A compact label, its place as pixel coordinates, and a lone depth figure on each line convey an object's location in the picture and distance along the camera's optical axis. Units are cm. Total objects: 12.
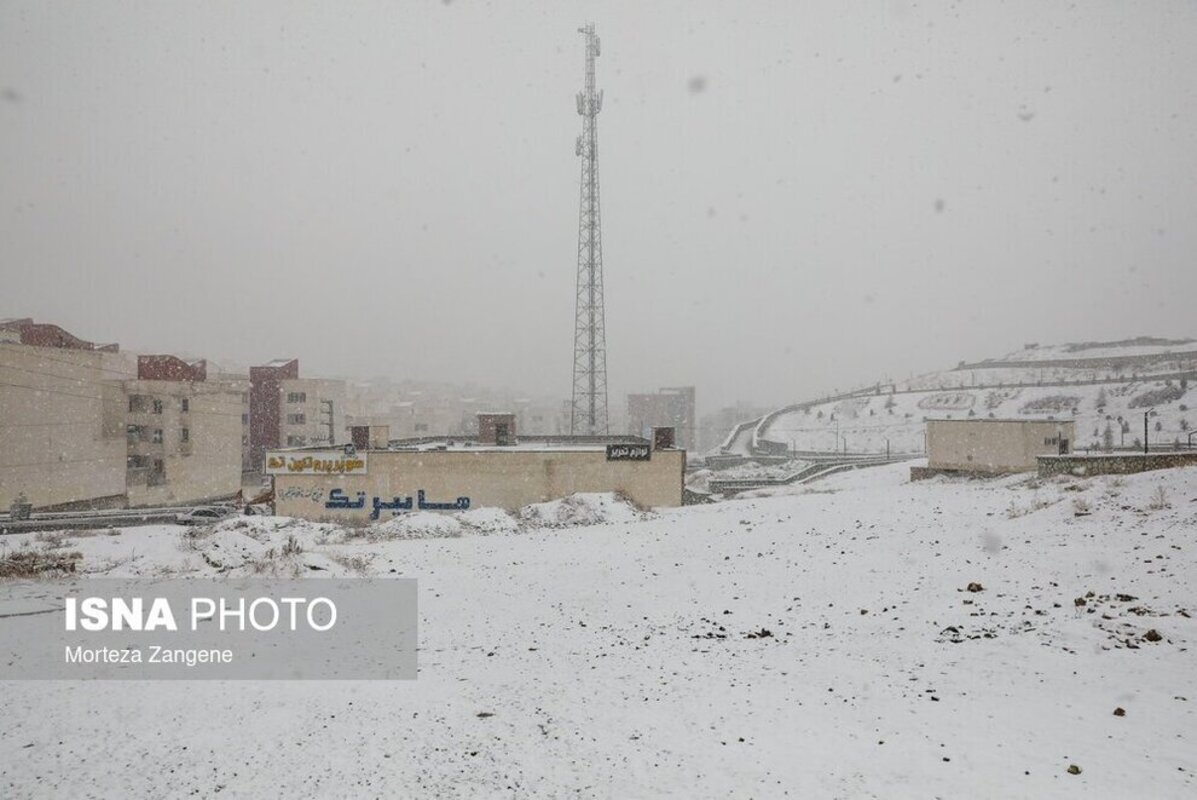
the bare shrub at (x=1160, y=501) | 1475
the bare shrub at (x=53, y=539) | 1930
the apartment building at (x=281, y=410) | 7144
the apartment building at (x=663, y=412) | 12720
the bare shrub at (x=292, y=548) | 1769
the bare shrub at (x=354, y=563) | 1686
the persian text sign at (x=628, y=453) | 3428
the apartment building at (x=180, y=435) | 5147
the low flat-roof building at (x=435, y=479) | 3275
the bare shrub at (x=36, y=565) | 1562
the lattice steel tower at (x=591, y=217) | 4853
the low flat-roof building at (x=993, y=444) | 3288
